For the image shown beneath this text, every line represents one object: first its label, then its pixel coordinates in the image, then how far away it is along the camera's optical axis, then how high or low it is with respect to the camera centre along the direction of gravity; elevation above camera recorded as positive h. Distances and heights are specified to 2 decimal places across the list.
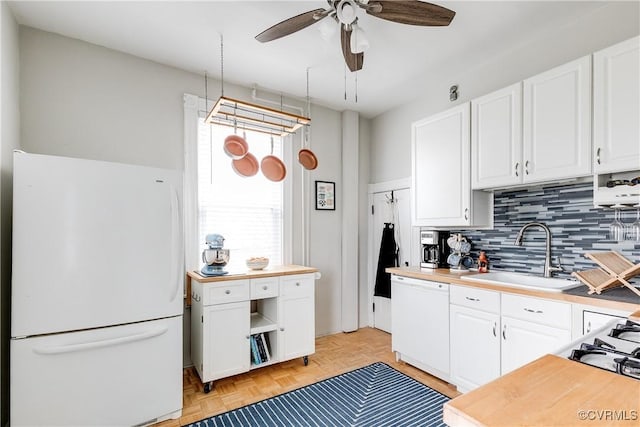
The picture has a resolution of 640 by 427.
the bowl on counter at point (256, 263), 2.92 -0.50
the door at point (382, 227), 3.72 -0.22
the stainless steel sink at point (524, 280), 2.07 -0.54
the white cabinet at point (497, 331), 1.92 -0.82
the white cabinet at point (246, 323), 2.50 -1.00
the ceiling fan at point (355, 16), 1.61 +1.05
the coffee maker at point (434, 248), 3.04 -0.38
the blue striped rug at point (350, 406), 2.10 -1.43
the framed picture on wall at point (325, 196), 3.78 +0.17
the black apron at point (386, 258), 3.77 -0.58
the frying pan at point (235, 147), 2.59 +0.53
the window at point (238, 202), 3.06 +0.08
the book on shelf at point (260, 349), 2.78 -1.24
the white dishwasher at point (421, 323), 2.55 -1.00
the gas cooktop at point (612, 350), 0.82 -0.42
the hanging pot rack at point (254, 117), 2.31 +0.83
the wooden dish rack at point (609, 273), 1.72 -0.37
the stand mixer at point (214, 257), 2.63 -0.40
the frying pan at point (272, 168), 2.86 +0.38
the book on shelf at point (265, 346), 2.80 -1.23
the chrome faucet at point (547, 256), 2.39 -0.36
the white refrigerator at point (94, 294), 1.73 -0.50
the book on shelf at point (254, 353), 2.74 -1.25
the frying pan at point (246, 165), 2.77 +0.40
